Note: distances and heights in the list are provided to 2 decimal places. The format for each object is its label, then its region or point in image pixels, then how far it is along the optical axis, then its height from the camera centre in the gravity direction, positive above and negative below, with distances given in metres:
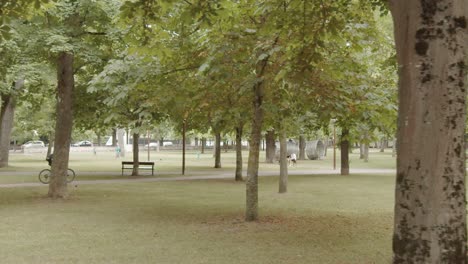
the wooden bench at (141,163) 29.34 -1.09
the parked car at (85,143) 103.12 +0.21
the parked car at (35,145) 72.14 -0.14
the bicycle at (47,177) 22.50 -1.54
